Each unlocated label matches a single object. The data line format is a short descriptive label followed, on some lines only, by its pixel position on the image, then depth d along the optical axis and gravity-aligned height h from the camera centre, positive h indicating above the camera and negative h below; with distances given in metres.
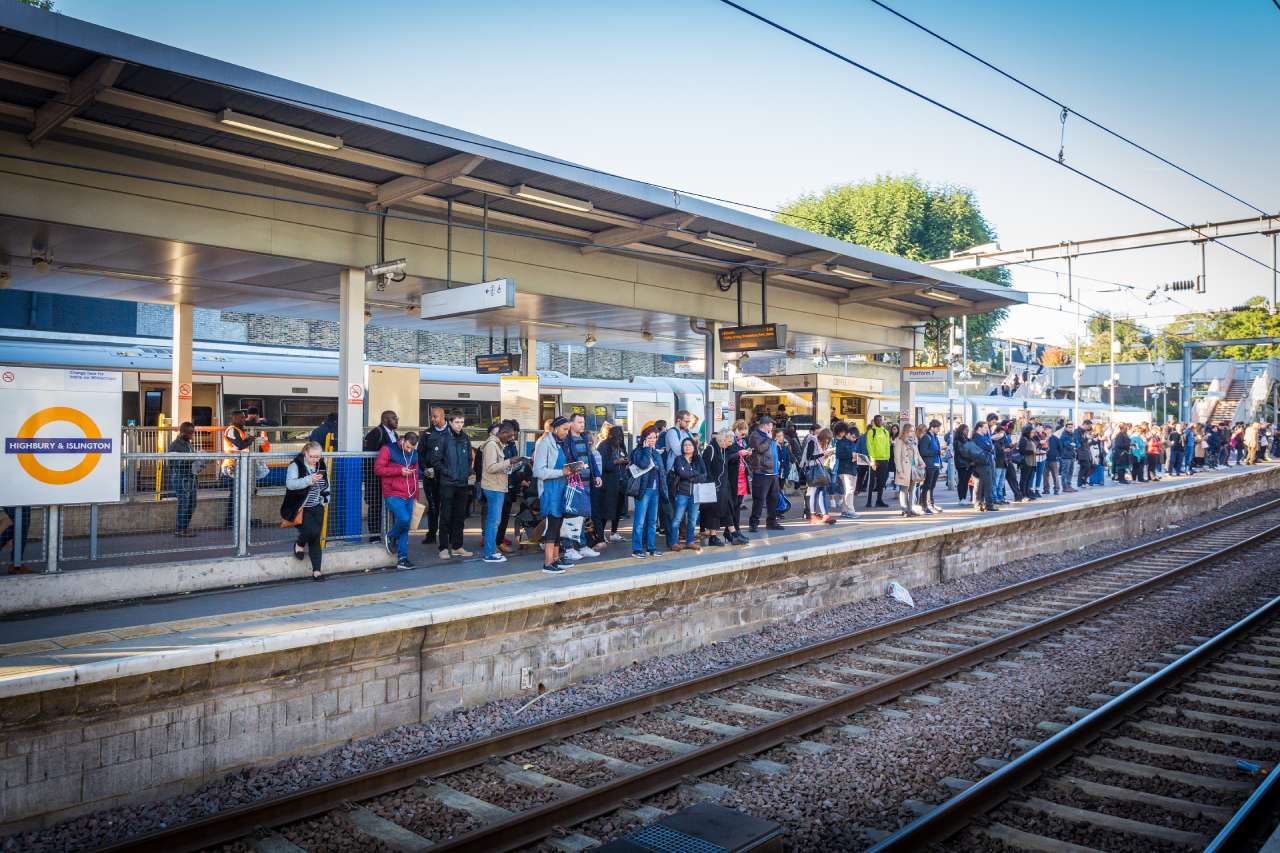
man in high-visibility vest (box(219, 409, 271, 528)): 9.05 -0.27
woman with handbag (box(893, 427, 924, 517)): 16.19 -0.58
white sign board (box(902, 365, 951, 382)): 20.59 +1.39
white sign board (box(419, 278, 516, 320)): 10.62 +1.62
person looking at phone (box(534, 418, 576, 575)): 10.23 -0.62
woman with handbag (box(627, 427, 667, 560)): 11.38 -0.70
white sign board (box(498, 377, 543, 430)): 14.79 +0.53
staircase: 51.49 +2.12
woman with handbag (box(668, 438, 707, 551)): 11.77 -0.69
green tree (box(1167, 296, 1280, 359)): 64.12 +8.95
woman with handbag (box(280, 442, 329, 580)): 9.06 -0.71
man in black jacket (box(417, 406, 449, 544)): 10.83 -0.37
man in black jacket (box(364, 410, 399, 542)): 10.30 -0.73
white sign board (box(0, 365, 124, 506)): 7.67 -0.09
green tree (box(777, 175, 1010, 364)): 47.00 +11.37
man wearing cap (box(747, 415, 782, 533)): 13.28 -0.42
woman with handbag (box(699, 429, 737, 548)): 12.38 -0.80
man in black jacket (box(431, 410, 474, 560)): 10.61 -0.56
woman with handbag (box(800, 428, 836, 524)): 14.96 -0.55
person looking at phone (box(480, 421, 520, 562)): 10.45 -0.55
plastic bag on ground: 12.55 -2.22
